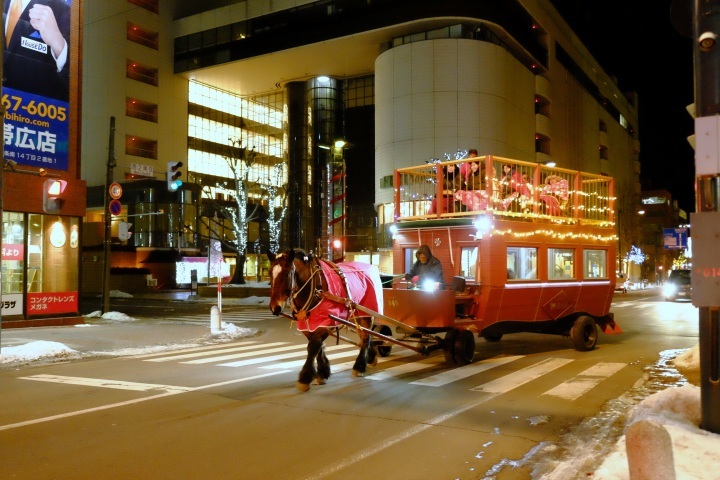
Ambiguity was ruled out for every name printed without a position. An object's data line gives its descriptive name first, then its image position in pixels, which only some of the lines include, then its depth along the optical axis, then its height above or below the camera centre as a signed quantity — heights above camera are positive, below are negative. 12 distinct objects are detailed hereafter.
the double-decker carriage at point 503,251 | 11.84 +0.20
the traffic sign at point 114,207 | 22.44 +1.98
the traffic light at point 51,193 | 17.06 +1.92
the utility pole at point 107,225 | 23.12 +1.36
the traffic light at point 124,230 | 23.35 +1.18
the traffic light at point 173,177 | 24.58 +3.39
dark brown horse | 9.23 -0.60
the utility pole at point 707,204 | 5.86 +0.56
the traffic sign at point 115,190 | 22.27 +2.58
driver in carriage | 12.16 -0.17
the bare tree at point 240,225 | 44.75 +2.62
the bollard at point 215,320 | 18.50 -1.81
